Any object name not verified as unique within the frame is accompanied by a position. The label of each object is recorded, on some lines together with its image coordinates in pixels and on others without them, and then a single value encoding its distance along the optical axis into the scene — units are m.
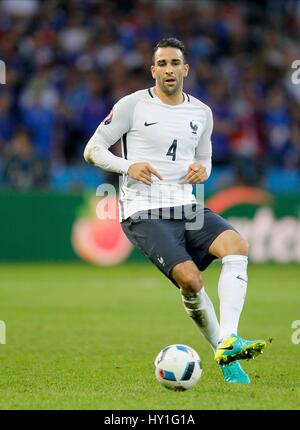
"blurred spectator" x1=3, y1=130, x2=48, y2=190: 33.59
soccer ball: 12.82
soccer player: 13.86
